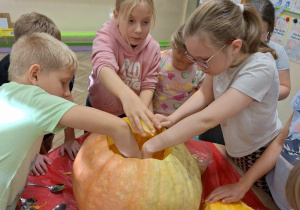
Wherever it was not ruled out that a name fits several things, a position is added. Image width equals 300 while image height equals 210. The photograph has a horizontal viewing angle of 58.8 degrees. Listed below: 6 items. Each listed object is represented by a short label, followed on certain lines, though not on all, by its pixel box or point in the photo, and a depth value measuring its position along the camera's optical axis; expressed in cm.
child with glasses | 76
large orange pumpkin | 68
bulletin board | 189
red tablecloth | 80
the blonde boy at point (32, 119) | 67
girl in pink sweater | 91
